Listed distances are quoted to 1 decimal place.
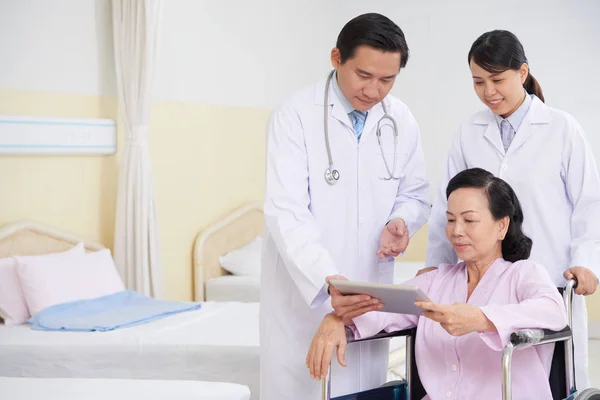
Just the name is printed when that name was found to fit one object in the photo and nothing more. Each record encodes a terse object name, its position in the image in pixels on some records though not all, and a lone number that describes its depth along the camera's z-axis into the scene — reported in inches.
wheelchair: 78.0
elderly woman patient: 79.7
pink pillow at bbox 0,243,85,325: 145.4
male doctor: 85.6
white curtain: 168.6
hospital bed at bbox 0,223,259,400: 126.8
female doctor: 90.7
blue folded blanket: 138.6
